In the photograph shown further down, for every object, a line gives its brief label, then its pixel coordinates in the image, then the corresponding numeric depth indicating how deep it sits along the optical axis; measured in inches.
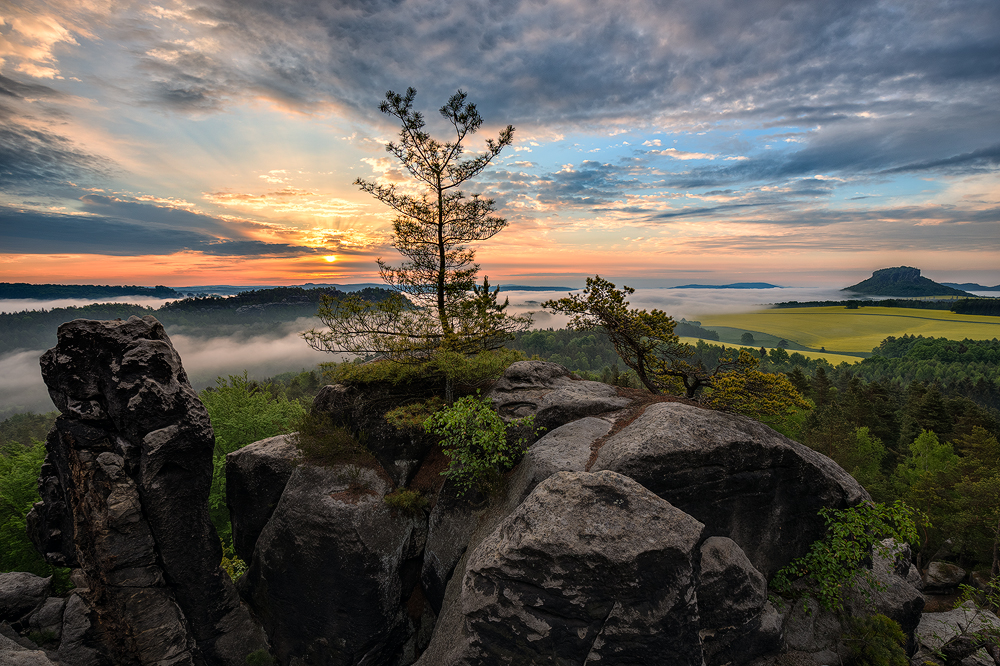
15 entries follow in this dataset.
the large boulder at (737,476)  432.8
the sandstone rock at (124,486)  543.5
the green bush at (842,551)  445.1
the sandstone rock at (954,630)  558.6
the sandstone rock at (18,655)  411.8
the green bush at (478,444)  513.0
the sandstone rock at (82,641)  540.1
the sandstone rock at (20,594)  557.3
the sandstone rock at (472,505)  471.8
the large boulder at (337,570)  572.4
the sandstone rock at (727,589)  391.5
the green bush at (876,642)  426.9
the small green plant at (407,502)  602.2
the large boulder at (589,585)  328.5
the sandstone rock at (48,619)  549.6
